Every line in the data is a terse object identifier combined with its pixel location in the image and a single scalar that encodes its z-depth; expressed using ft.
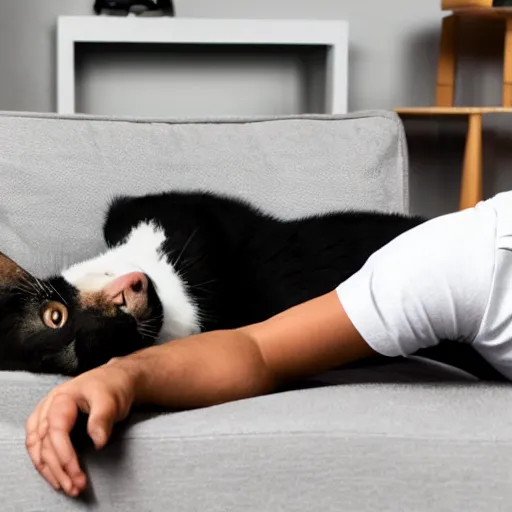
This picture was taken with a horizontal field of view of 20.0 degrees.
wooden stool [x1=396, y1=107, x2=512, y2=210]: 14.98
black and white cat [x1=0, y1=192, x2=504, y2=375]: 8.09
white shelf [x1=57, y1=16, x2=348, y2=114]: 14.89
